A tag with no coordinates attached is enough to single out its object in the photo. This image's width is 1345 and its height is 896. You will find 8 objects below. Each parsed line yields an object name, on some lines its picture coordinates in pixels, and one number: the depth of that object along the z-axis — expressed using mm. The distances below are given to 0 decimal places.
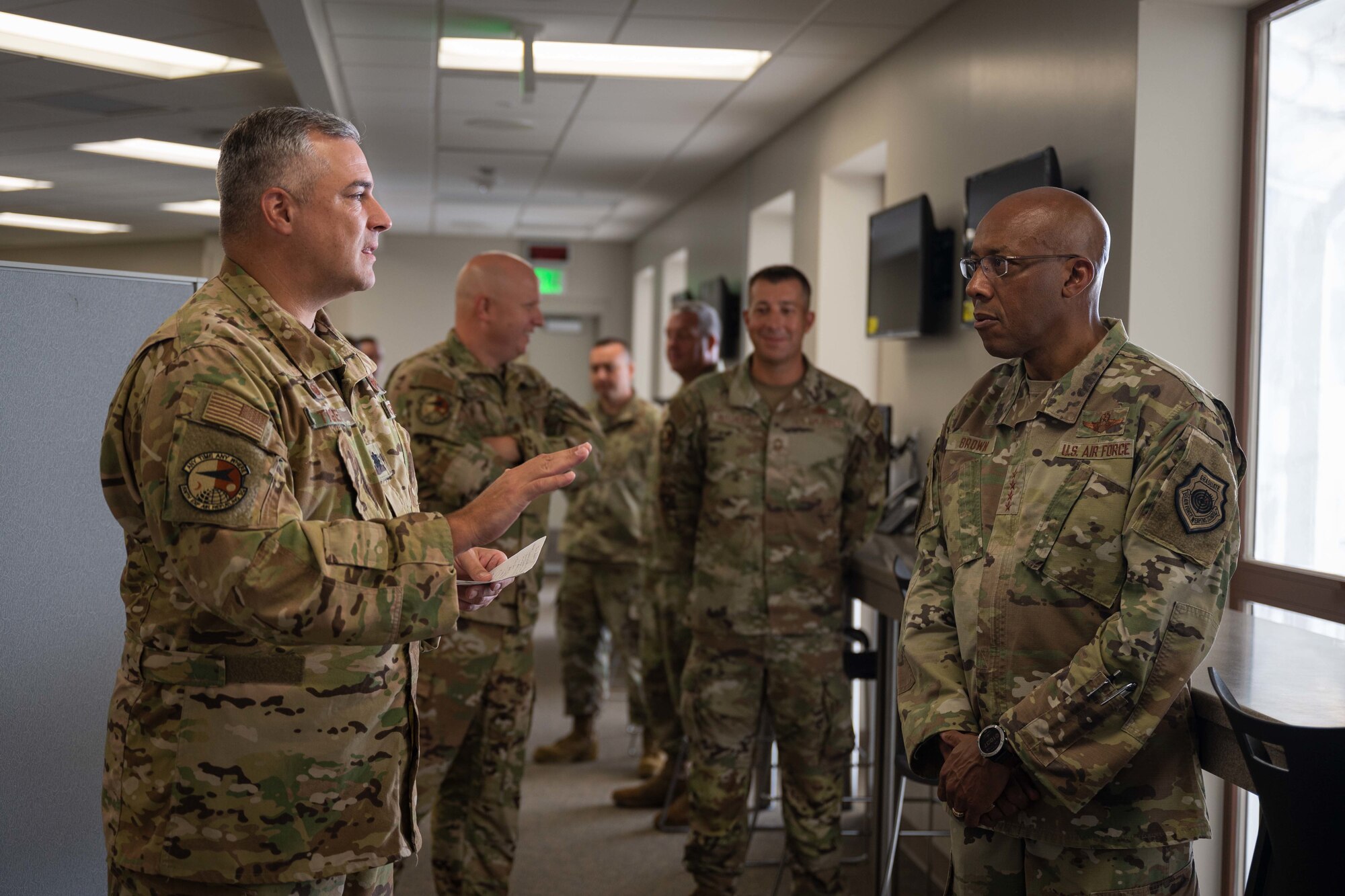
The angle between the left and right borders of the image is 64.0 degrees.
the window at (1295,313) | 2381
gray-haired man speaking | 1287
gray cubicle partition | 2326
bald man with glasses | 1539
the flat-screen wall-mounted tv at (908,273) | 3811
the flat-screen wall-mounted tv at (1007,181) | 2945
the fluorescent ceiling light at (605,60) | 4516
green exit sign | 10438
